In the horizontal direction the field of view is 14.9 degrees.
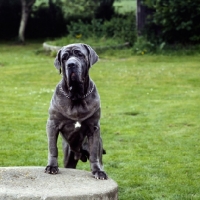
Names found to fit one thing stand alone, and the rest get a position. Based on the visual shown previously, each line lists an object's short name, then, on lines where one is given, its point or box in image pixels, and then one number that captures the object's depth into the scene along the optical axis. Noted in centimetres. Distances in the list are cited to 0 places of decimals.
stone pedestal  742
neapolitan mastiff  769
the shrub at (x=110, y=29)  3173
